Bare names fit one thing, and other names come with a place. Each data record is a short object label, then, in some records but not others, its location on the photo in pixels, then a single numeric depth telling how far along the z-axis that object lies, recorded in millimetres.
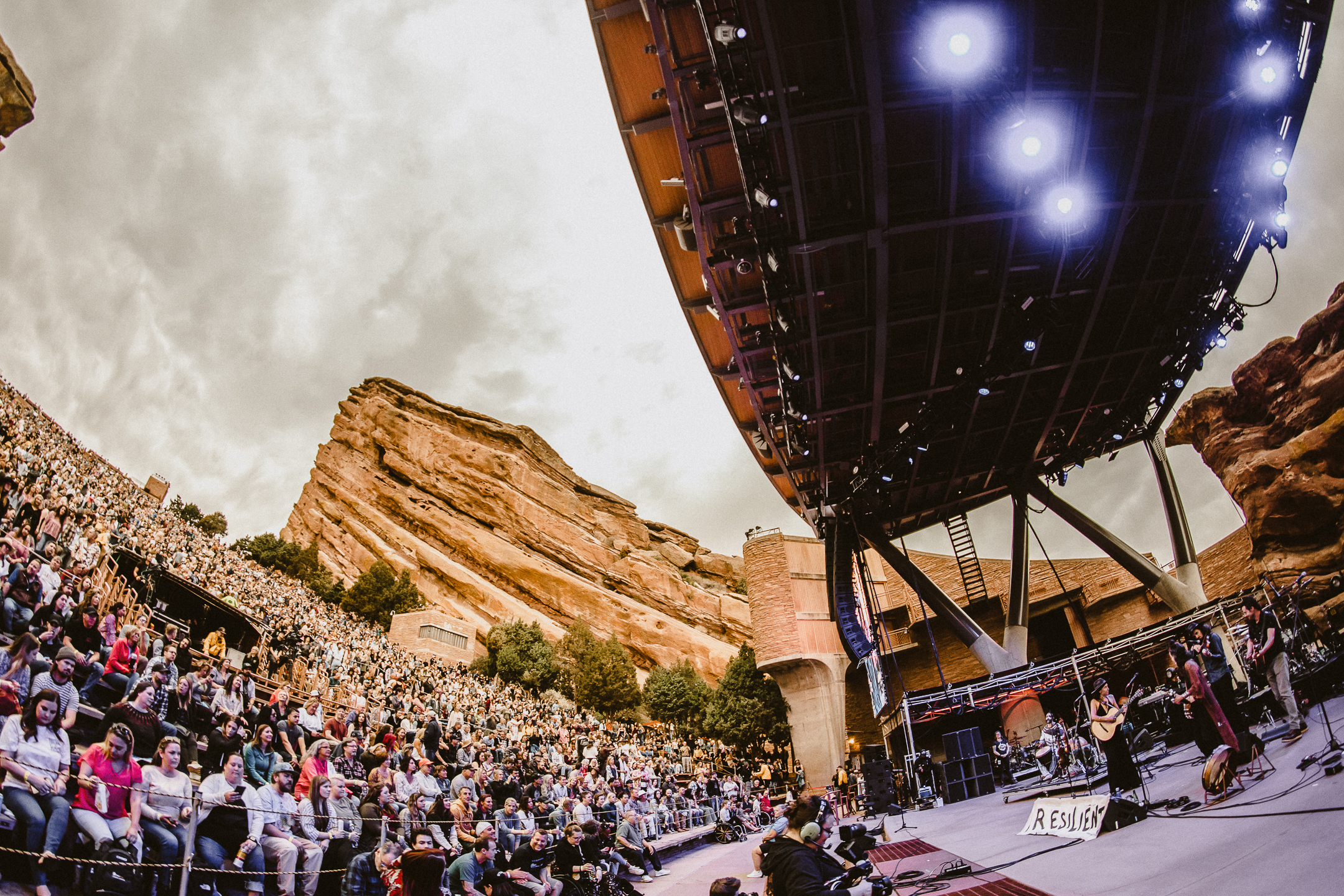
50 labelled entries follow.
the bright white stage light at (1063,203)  11398
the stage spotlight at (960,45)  8984
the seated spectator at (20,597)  7391
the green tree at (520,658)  42156
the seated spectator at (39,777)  4312
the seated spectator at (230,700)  8492
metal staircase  25188
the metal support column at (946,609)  20297
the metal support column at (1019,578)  21328
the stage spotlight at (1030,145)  10125
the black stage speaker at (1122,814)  7148
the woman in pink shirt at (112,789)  4684
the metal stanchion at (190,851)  4723
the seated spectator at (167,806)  5031
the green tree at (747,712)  32750
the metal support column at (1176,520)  20666
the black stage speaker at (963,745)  17125
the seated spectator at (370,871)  6336
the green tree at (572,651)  43719
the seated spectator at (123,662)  7684
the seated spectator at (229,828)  5332
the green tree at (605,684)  43031
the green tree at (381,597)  46938
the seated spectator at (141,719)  6215
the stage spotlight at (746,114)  9734
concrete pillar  30656
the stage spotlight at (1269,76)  10625
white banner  7316
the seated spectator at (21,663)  5607
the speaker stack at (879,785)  15188
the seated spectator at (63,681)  5879
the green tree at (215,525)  55406
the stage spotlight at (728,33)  8945
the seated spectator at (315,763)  7207
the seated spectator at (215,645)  13648
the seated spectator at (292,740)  8320
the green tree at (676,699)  41750
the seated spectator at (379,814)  6992
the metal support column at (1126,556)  20156
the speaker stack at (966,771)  16516
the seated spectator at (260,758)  6980
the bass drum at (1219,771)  6973
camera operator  4418
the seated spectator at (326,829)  6422
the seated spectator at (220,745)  7219
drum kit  13190
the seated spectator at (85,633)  8023
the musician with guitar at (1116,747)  7543
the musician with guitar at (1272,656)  8398
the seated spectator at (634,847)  10852
